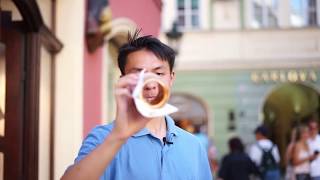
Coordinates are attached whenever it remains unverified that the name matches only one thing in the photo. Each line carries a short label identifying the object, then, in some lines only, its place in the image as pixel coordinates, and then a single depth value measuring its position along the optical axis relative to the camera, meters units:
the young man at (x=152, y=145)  1.52
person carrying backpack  5.84
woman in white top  5.81
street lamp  8.32
